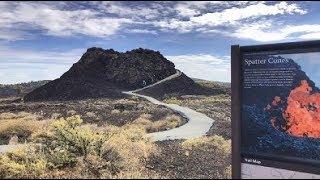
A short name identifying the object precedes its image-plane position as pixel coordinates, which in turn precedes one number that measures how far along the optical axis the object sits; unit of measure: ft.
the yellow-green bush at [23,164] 18.57
